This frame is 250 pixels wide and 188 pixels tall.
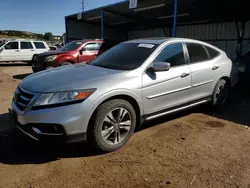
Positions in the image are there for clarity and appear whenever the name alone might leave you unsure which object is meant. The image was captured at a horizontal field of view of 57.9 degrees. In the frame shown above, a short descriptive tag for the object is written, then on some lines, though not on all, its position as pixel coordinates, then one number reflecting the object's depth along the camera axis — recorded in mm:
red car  8602
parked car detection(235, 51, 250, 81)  6147
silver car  2744
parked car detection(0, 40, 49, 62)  14570
